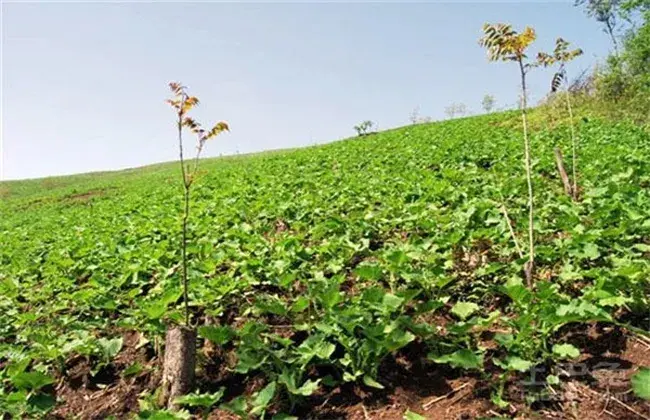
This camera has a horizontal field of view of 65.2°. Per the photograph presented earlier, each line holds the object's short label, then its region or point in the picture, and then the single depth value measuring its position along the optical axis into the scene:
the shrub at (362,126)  26.86
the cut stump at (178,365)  2.79
